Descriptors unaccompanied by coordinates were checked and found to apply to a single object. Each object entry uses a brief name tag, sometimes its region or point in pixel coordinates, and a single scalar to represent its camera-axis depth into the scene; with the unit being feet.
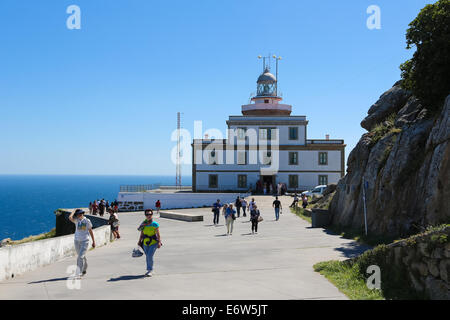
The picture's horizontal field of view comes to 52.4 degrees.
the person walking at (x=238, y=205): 105.09
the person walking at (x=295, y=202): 114.60
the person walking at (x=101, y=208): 123.34
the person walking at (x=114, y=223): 68.82
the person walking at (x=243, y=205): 104.99
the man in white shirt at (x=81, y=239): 33.96
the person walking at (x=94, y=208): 125.90
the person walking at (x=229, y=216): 69.56
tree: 52.03
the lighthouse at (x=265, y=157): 167.02
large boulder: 76.69
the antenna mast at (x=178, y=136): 224.68
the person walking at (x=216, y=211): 88.07
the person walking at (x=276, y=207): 89.35
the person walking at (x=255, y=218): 69.21
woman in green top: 34.55
